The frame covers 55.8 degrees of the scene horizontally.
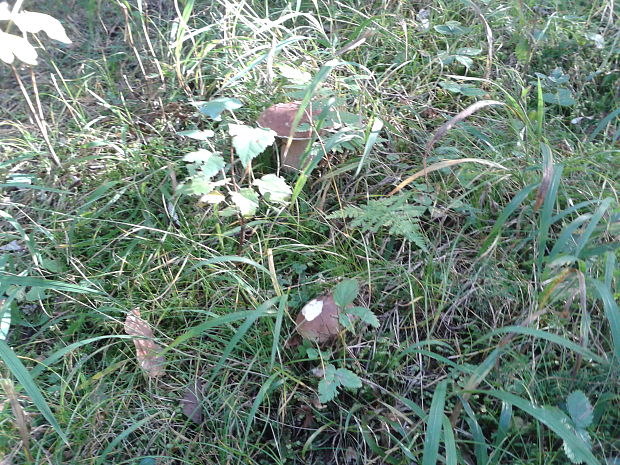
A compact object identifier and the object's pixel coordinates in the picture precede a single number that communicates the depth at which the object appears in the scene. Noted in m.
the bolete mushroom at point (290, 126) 1.98
